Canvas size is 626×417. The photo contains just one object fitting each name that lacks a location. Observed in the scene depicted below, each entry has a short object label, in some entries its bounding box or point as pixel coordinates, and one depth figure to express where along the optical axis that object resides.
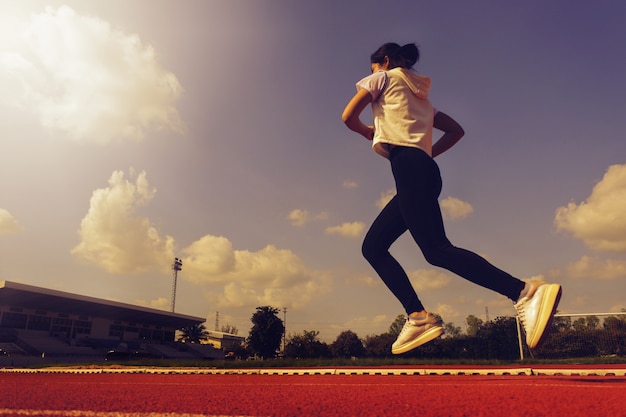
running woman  3.34
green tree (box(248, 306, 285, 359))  52.00
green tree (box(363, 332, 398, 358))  62.88
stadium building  38.94
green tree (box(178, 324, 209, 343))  78.69
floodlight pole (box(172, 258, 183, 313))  79.12
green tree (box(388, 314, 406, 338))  97.07
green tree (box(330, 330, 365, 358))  74.56
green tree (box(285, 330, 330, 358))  56.88
